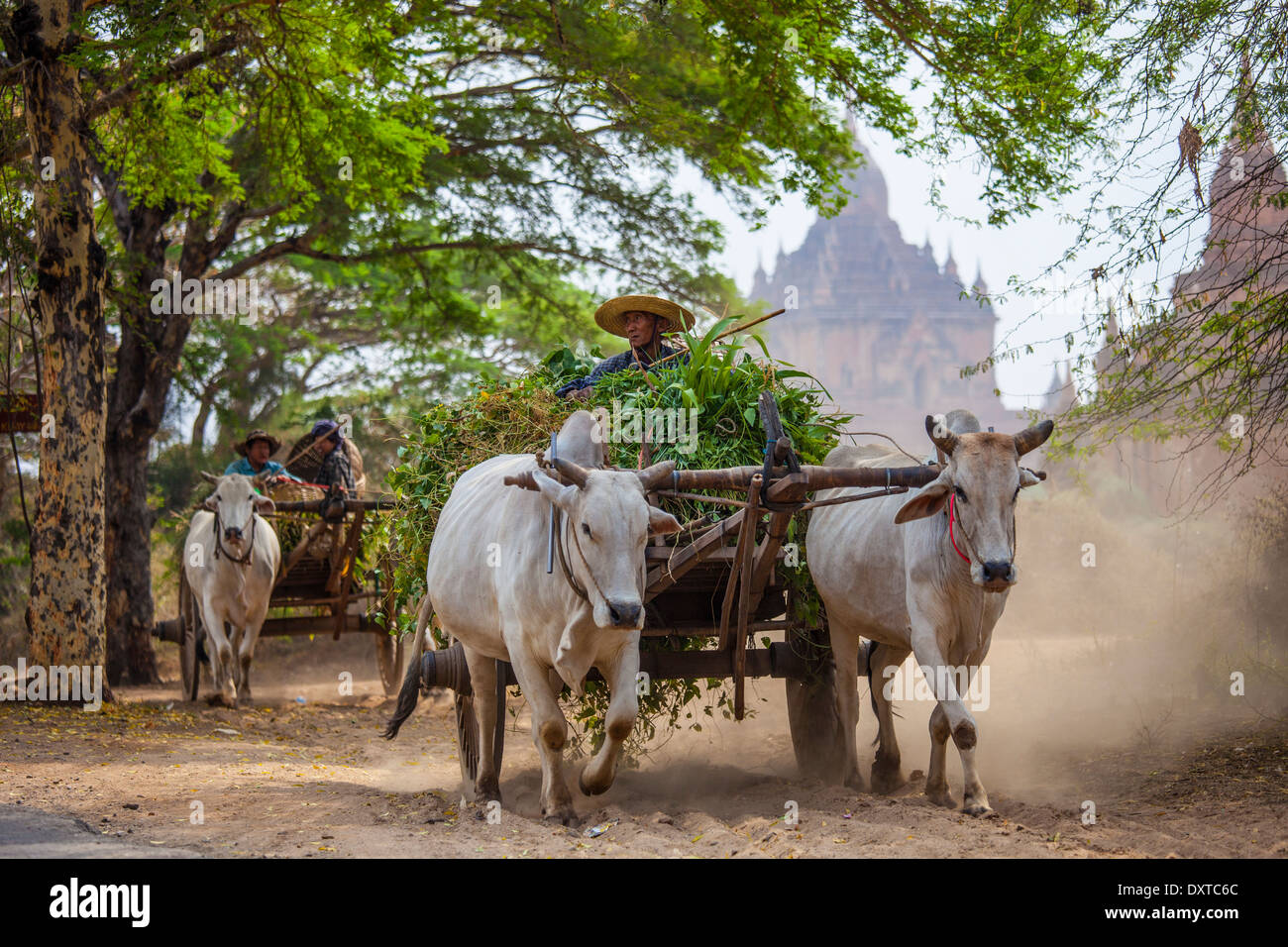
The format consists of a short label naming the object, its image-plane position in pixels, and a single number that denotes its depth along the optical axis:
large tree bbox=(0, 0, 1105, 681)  9.12
